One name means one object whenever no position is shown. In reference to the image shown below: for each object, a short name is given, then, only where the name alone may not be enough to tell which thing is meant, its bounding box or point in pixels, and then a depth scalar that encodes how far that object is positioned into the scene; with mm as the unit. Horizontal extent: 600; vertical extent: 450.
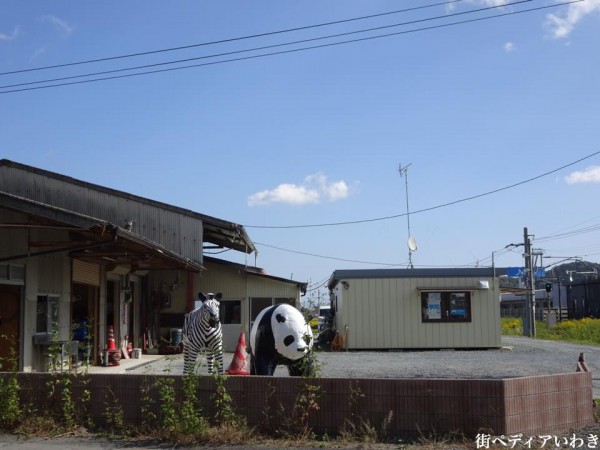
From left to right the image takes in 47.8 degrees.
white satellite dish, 31938
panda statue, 10547
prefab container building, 25844
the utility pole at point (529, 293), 38469
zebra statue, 12586
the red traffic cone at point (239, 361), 14577
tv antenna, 31938
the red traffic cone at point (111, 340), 19516
